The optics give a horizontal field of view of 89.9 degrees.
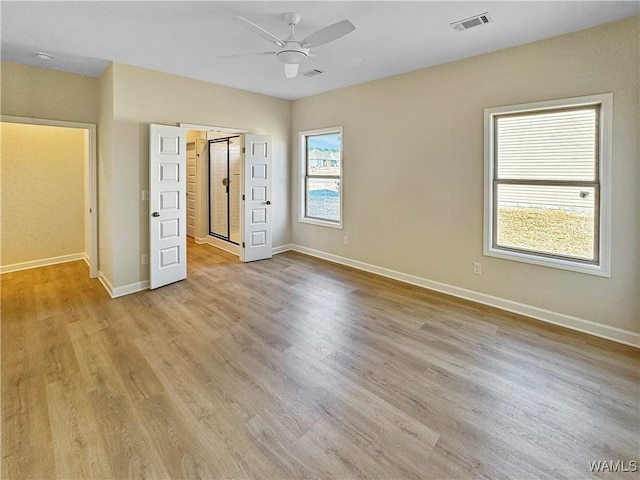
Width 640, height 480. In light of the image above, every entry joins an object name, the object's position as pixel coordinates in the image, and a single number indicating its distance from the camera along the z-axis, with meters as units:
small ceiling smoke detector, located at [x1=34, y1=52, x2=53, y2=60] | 3.54
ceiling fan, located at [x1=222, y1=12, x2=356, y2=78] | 2.36
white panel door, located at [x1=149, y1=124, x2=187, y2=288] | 4.12
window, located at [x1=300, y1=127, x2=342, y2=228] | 5.46
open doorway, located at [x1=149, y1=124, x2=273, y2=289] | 4.18
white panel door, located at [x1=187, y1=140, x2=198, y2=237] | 7.35
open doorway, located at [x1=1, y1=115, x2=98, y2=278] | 4.78
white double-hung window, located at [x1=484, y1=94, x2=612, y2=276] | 2.97
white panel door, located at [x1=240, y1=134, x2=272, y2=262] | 5.41
